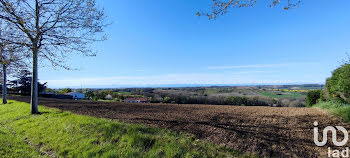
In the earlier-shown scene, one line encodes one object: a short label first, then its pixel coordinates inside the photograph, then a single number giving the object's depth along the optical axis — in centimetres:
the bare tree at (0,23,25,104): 785
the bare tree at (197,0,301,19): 474
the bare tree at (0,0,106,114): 850
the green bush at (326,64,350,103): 782
